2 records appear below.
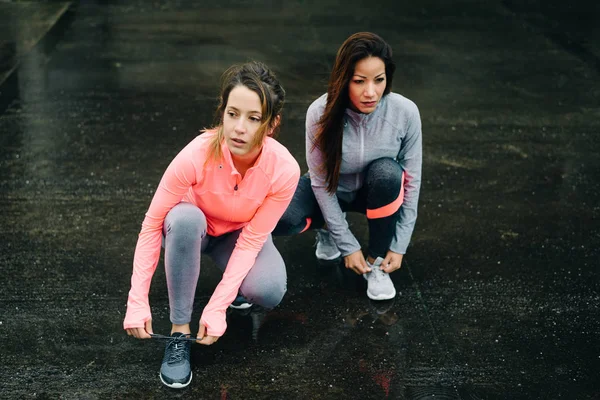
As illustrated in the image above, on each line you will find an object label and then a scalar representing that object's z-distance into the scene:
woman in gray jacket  3.09
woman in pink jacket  2.72
